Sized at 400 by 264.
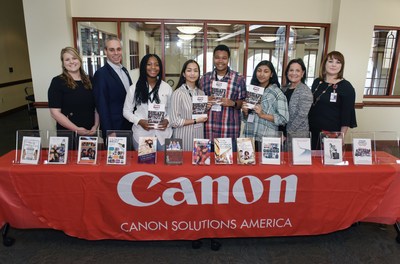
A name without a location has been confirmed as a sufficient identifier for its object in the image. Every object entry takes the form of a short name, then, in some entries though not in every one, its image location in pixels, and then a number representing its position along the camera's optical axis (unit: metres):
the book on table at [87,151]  2.12
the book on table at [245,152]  2.14
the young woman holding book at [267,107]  2.42
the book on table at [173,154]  2.13
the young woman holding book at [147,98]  2.35
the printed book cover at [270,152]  2.15
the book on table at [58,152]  2.12
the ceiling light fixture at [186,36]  4.71
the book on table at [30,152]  2.10
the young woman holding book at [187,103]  2.42
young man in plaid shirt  2.59
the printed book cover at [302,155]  2.14
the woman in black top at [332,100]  2.45
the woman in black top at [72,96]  2.43
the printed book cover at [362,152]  2.17
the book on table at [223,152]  2.15
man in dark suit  2.51
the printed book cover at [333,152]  2.15
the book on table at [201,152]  2.14
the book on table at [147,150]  2.13
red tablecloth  2.02
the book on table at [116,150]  2.11
